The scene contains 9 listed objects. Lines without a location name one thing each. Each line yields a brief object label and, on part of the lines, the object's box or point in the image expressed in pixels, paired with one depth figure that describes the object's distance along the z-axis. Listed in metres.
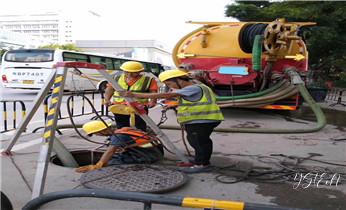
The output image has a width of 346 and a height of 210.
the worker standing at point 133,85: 5.59
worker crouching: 4.89
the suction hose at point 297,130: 7.55
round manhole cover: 4.09
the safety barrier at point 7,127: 7.98
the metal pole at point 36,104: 4.41
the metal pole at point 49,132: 3.75
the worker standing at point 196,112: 4.86
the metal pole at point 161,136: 5.00
